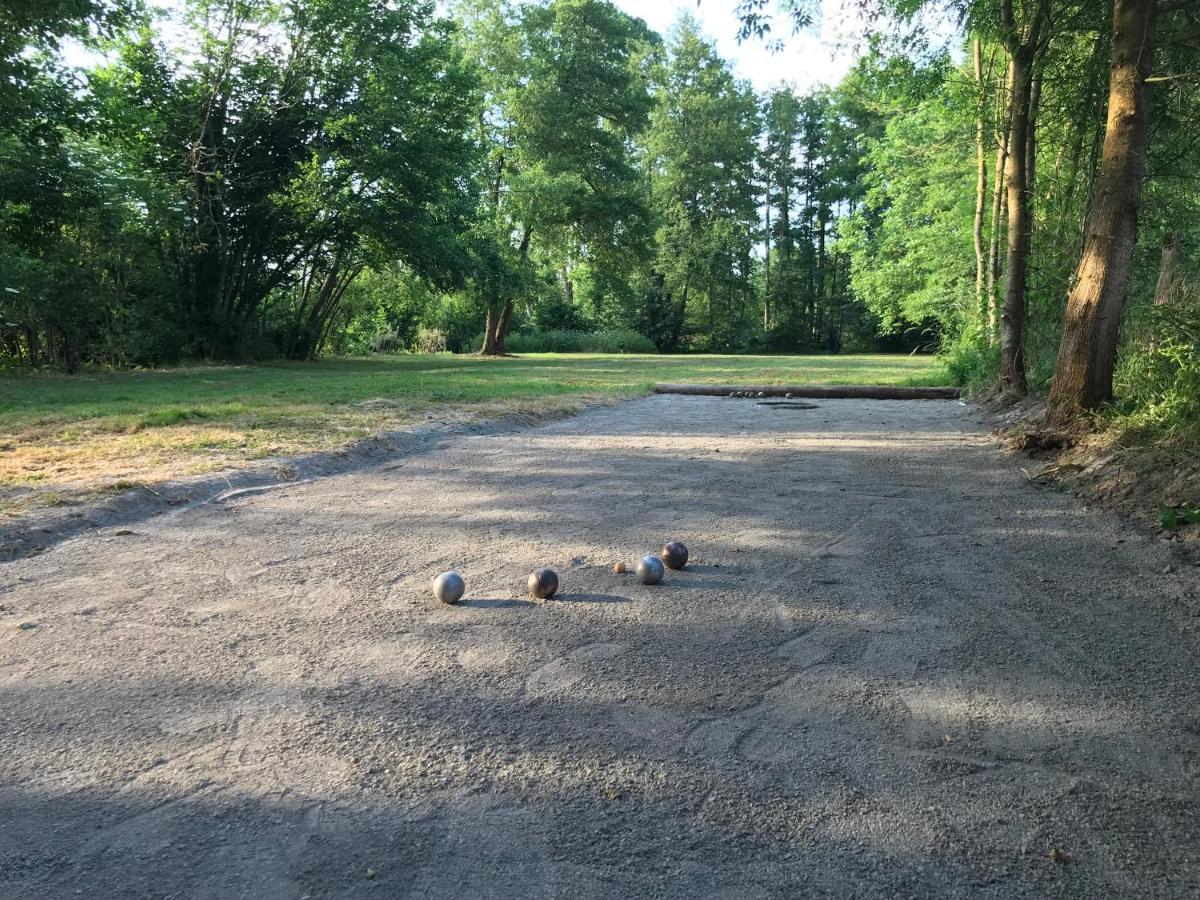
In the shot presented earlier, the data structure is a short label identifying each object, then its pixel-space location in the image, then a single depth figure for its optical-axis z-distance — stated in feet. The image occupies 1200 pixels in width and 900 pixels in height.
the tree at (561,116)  111.24
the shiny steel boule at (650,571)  12.77
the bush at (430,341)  129.70
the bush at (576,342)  141.59
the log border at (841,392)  48.39
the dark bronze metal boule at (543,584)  12.02
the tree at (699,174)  162.20
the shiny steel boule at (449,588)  11.80
